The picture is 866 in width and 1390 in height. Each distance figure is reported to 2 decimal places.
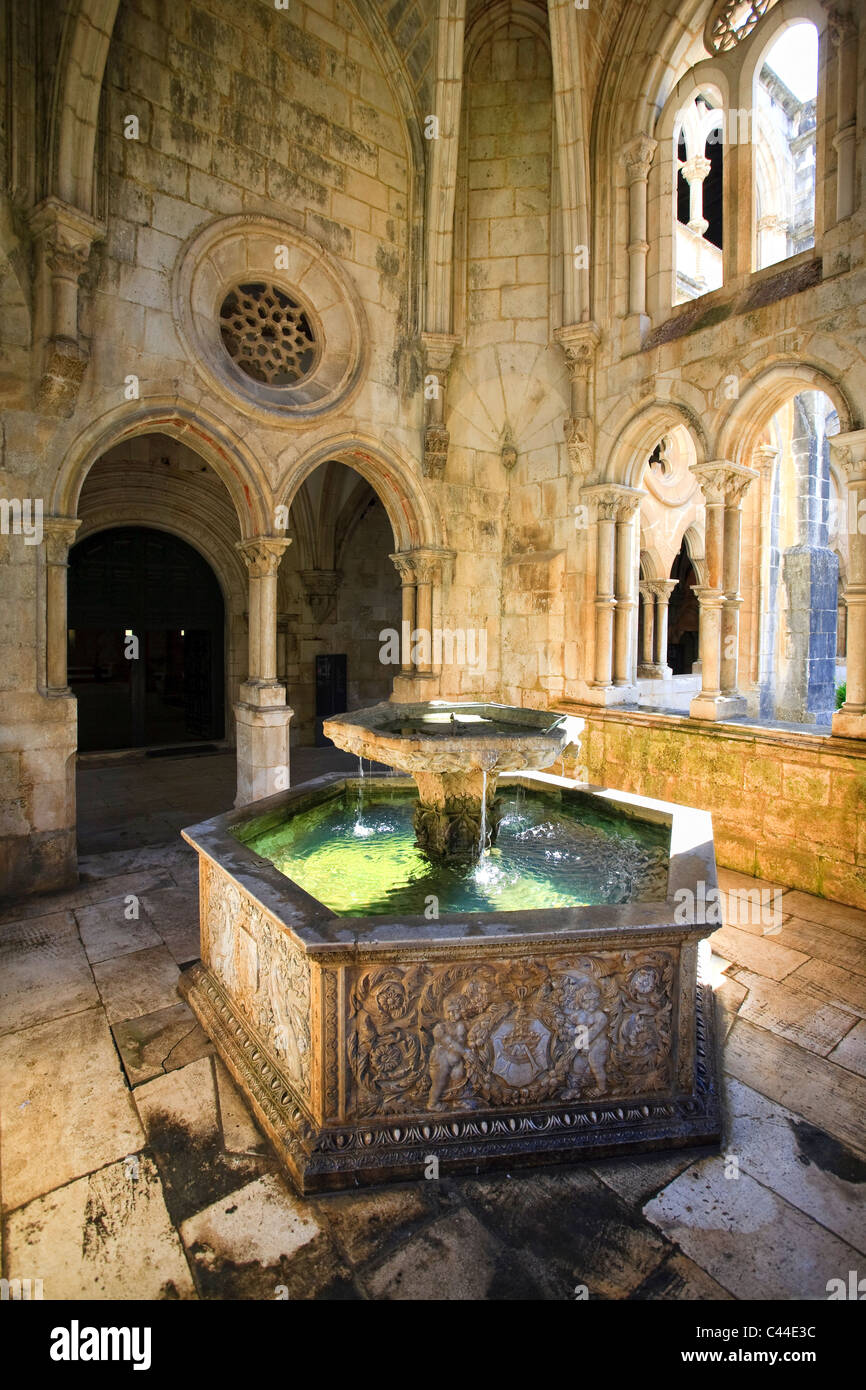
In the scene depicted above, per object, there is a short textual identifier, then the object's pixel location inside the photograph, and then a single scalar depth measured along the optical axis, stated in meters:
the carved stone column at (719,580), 5.37
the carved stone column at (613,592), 6.29
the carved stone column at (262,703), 5.81
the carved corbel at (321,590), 10.22
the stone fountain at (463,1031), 2.15
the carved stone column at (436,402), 6.46
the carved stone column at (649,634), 10.20
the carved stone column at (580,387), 6.08
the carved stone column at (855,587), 4.32
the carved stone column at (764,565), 7.93
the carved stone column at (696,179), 6.42
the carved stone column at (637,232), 5.88
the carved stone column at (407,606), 6.82
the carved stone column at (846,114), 4.35
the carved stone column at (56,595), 4.53
